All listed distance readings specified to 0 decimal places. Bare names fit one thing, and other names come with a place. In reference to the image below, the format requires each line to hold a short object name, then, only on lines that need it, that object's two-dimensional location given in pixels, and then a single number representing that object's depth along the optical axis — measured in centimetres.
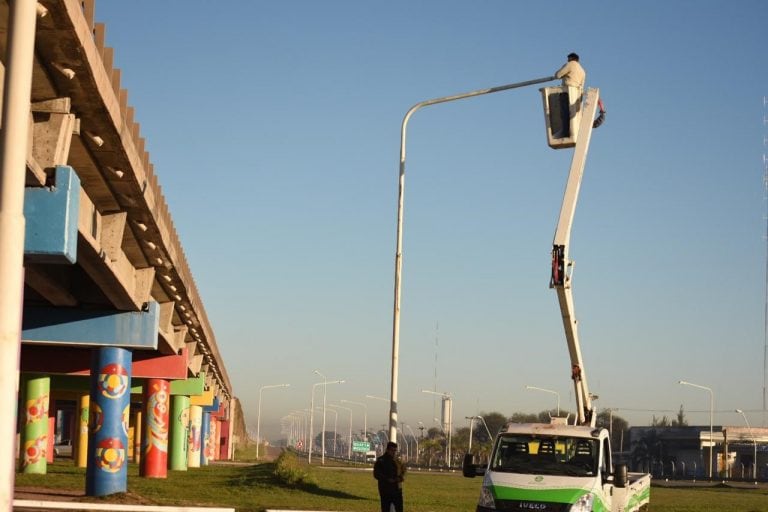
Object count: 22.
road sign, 15688
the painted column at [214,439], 10227
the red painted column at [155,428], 4194
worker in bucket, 2439
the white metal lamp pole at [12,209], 1028
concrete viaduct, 1052
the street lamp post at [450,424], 13366
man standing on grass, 2316
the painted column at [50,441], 5956
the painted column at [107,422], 2943
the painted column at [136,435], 7220
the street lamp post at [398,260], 2889
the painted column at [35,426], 4356
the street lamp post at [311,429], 10694
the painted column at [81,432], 5497
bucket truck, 2027
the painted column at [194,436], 6656
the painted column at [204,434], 7472
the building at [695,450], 12912
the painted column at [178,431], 5612
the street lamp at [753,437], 11419
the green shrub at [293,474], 3922
